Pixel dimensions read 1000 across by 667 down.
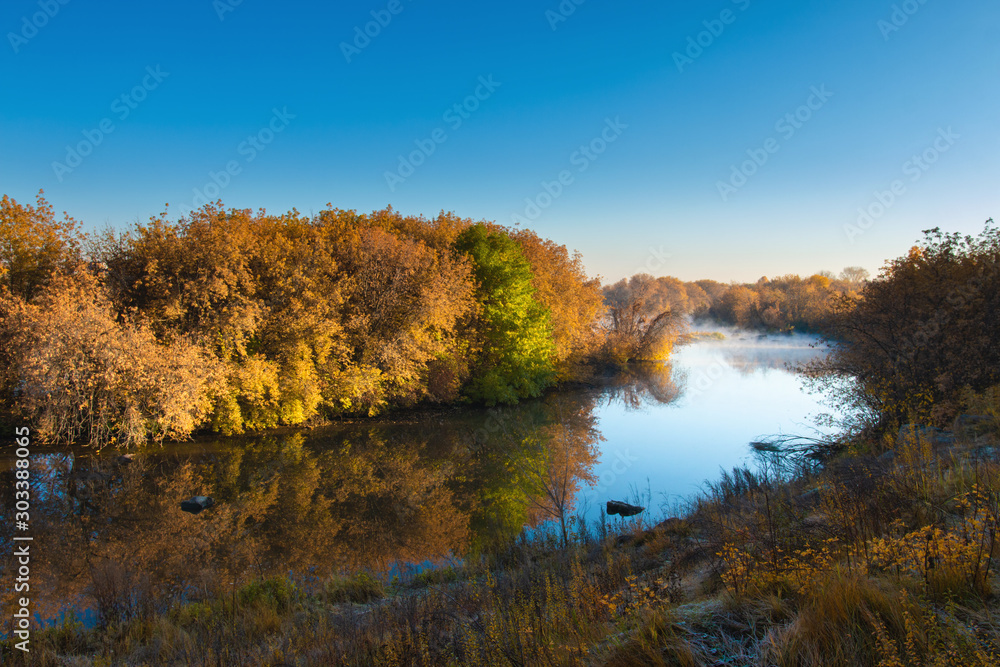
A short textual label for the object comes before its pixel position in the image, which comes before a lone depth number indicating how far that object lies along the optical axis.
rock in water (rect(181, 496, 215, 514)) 12.83
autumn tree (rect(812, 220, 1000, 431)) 11.84
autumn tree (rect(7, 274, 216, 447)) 15.64
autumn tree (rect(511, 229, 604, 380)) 33.81
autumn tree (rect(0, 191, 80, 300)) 17.84
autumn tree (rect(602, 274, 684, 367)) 43.63
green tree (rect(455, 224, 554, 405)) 28.54
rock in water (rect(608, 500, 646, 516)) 12.27
